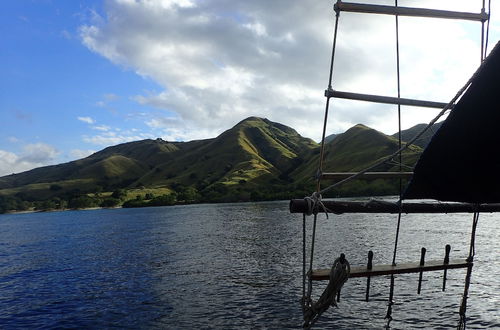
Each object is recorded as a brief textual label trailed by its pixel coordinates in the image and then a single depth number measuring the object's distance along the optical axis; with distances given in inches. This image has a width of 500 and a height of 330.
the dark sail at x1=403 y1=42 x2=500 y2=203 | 262.7
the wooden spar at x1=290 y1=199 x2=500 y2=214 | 436.1
